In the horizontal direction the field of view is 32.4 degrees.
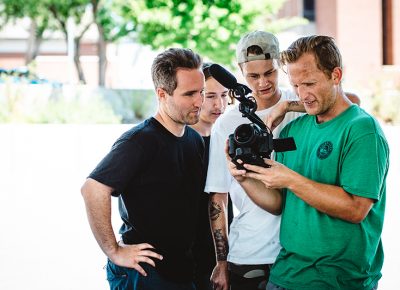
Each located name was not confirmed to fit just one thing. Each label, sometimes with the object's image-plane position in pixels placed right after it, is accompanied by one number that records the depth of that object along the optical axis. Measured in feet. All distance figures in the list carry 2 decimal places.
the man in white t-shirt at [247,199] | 8.34
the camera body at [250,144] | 6.93
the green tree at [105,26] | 78.54
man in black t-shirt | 8.27
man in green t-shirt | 6.65
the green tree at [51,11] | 81.66
